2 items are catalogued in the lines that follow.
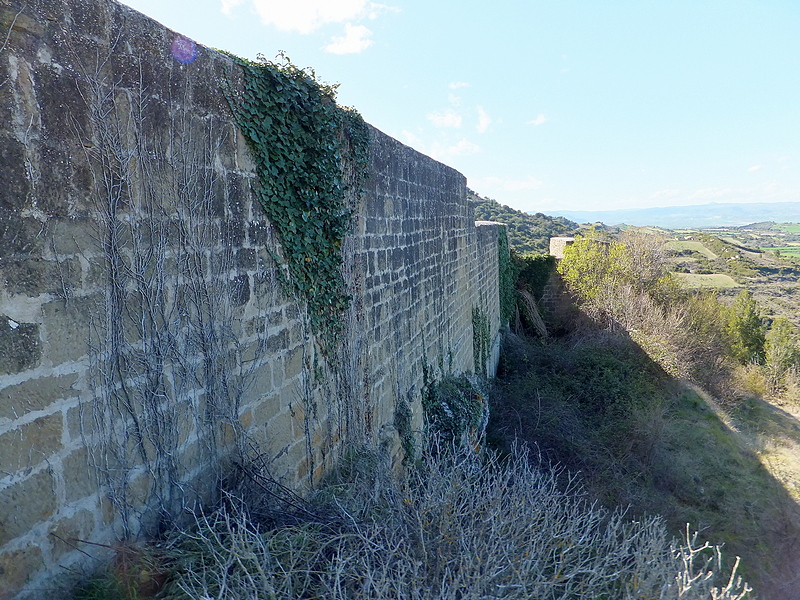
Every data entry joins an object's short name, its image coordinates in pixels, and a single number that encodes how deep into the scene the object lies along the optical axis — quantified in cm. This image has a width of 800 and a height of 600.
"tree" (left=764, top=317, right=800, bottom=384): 1725
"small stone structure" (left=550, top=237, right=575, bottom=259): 1757
